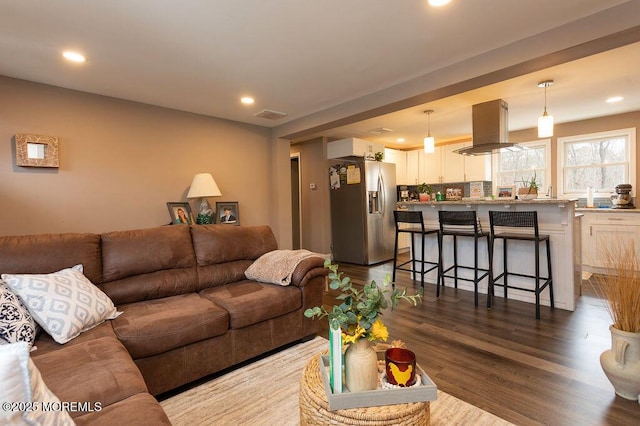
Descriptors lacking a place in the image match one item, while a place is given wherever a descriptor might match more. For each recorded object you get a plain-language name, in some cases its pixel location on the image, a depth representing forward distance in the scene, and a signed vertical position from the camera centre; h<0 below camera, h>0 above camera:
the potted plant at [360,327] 1.20 -0.50
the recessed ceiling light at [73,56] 2.44 +1.24
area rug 1.66 -1.15
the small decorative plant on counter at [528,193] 3.61 +0.06
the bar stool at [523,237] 2.98 -0.39
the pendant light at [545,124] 3.37 +0.81
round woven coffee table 1.10 -0.76
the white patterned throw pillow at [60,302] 1.67 -0.50
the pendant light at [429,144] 4.44 +0.81
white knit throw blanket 2.60 -0.52
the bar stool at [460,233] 3.40 -0.38
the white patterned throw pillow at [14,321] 1.50 -0.54
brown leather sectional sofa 1.27 -0.67
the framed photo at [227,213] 4.16 -0.07
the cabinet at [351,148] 5.41 +0.99
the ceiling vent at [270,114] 4.00 +1.21
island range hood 3.95 +0.94
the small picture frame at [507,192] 4.04 +0.08
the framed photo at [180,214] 3.73 -0.06
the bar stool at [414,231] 3.84 -0.37
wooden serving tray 1.14 -0.72
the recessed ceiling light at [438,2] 1.90 +1.22
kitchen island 3.10 -0.56
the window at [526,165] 5.39 +0.60
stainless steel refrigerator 5.43 -0.12
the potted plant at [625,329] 1.72 -0.76
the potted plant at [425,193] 4.49 +0.12
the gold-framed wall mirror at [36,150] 2.86 +0.59
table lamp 3.70 +0.20
